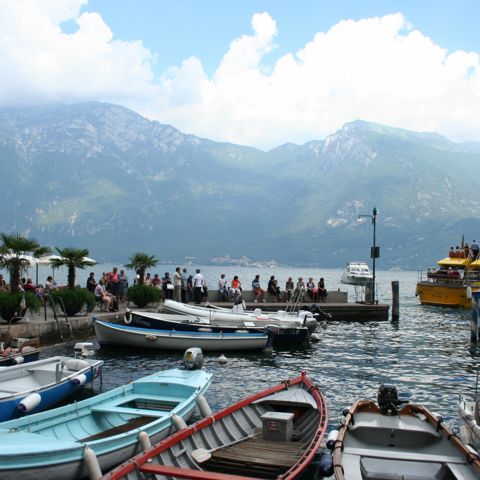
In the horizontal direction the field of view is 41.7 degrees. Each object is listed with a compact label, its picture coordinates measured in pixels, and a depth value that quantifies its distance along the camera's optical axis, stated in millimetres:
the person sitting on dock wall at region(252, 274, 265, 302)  40156
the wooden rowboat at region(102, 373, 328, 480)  9438
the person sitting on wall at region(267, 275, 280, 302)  40438
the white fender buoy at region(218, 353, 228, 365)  23344
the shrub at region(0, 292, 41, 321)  24219
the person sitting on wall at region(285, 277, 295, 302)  40781
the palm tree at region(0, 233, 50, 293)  25375
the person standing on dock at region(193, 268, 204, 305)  37031
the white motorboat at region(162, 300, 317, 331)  28000
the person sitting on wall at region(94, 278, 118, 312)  31250
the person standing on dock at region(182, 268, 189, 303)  37500
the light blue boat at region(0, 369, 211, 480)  9891
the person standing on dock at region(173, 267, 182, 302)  36469
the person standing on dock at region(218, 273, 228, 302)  39719
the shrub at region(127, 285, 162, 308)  33562
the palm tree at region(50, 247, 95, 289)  29141
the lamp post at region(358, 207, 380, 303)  40041
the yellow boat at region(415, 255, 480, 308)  50250
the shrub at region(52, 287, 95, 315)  27847
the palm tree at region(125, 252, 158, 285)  35656
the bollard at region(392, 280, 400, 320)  39688
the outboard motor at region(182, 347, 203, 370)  16672
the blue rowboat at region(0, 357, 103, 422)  13344
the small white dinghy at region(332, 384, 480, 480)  9961
